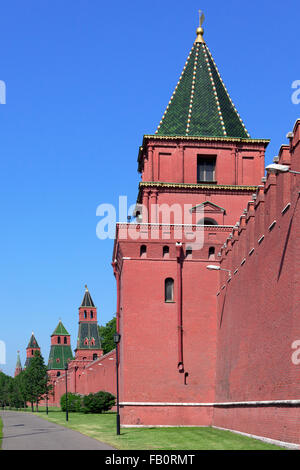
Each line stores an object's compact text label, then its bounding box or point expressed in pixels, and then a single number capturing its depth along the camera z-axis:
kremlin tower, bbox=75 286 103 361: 124.00
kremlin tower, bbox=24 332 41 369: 191.38
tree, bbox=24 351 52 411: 107.19
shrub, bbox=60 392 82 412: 70.75
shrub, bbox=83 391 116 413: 58.38
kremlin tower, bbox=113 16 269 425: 35.88
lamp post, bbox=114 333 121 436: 31.77
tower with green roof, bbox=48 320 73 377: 156.00
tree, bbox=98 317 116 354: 118.55
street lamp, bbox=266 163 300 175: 17.30
